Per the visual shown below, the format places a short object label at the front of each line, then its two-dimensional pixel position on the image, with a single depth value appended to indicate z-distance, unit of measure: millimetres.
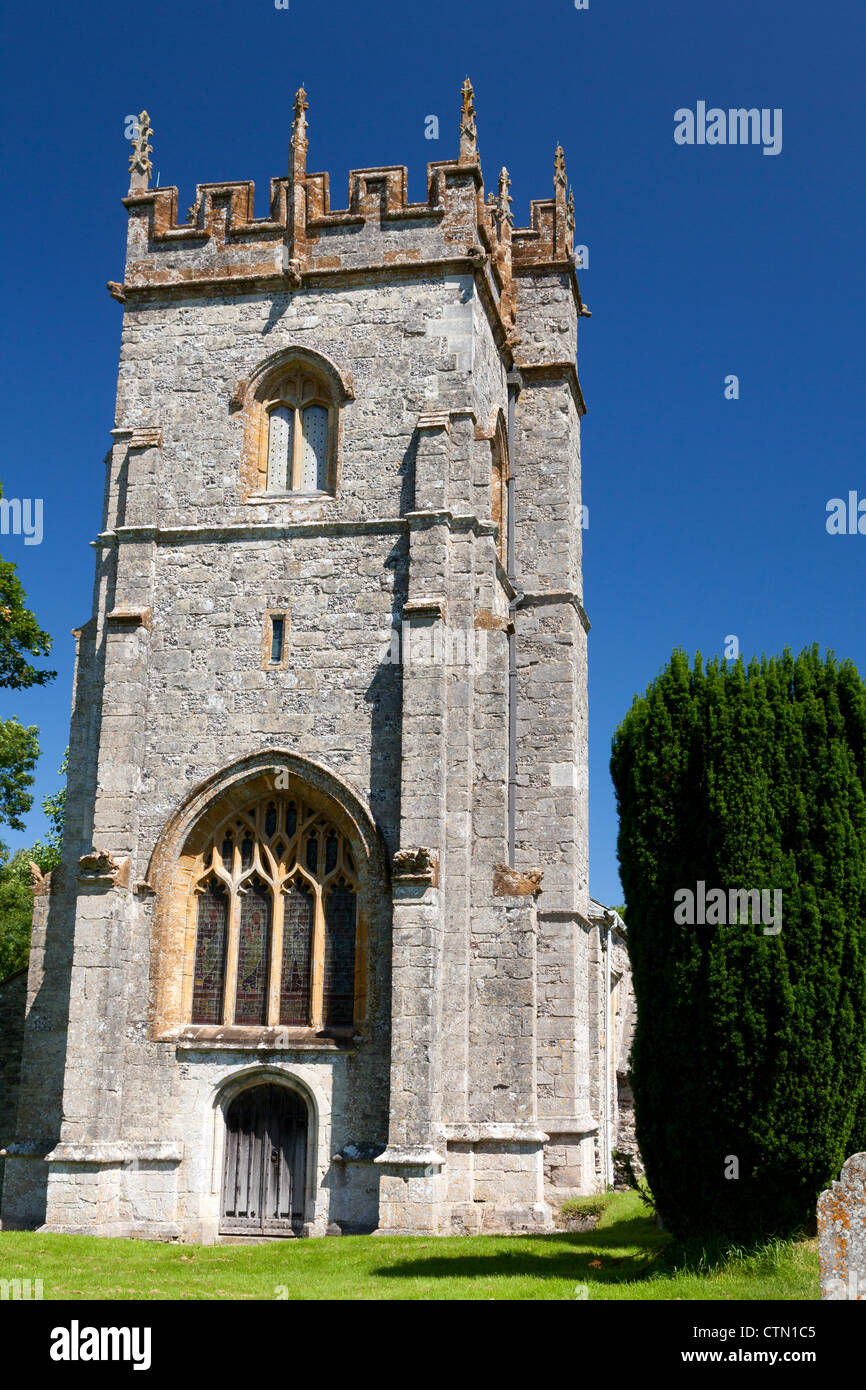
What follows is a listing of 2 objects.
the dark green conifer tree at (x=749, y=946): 11148
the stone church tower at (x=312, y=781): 15398
